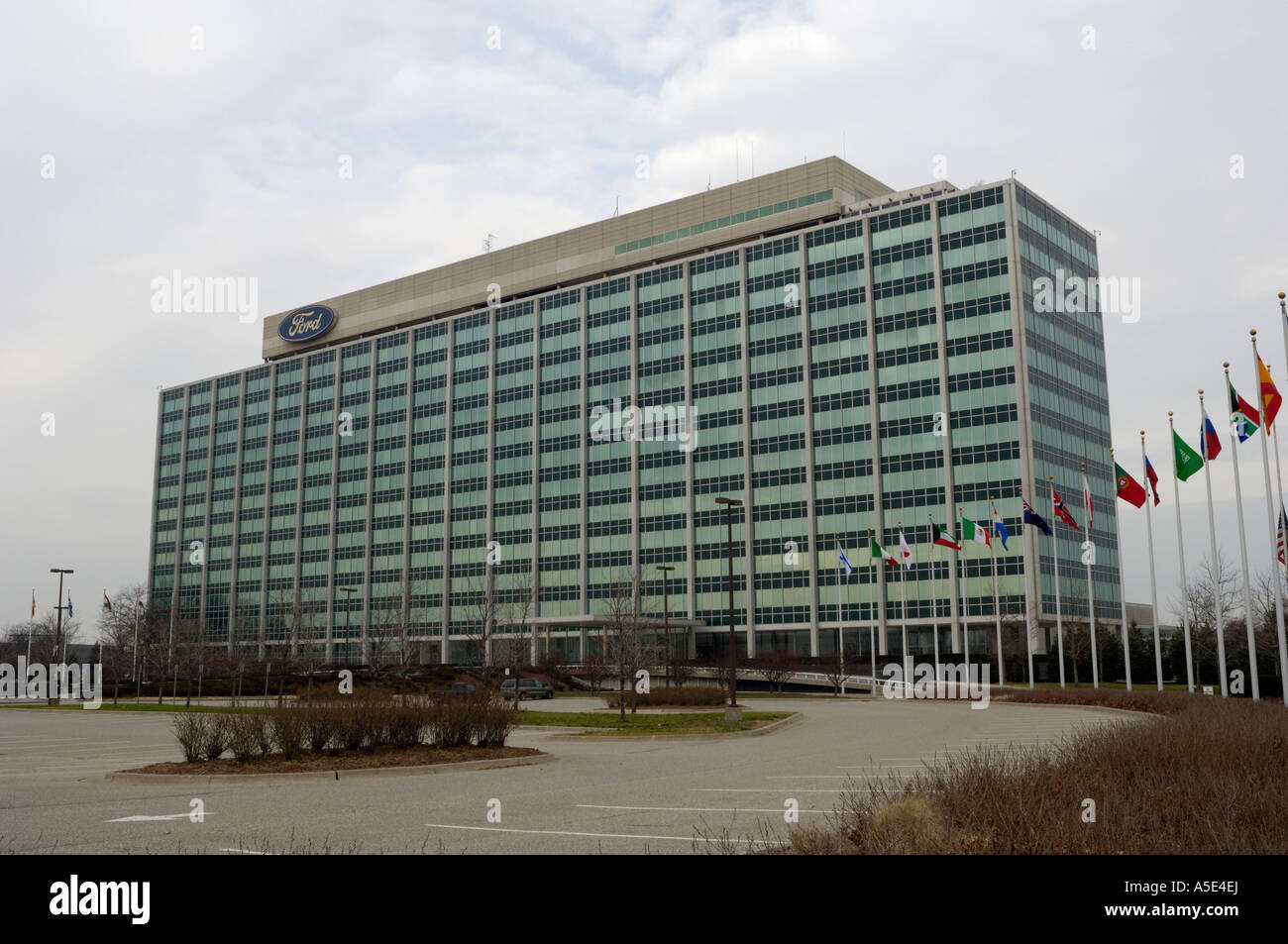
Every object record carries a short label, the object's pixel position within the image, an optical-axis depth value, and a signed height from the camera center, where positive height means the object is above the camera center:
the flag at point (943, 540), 54.25 +3.01
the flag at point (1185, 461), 30.73 +3.86
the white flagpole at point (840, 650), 70.96 -3.73
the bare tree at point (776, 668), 72.00 -4.53
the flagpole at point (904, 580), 83.06 +1.46
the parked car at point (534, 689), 61.25 -4.83
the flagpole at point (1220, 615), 33.21 -0.68
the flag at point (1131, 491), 37.28 +3.65
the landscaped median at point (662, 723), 32.62 -4.03
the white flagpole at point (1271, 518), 27.44 +2.12
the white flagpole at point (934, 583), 78.96 +1.15
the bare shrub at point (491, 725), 23.31 -2.59
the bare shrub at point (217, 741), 20.03 -2.42
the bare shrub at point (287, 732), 20.25 -2.32
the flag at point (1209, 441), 31.00 +4.43
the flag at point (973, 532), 53.12 +3.31
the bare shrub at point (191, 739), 19.89 -2.36
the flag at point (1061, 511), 45.47 +3.65
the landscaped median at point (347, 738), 19.70 -2.58
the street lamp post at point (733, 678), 36.38 -2.62
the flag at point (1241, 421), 28.59 +4.64
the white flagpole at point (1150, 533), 40.66 +2.39
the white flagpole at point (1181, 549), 33.74 +1.65
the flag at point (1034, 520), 45.60 +3.34
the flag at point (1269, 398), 26.09 +4.77
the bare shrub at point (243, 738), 19.94 -2.37
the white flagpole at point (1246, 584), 31.23 +0.25
